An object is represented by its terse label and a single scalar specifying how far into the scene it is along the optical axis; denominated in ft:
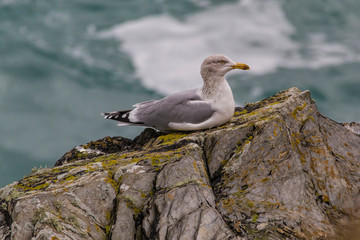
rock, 55.67
